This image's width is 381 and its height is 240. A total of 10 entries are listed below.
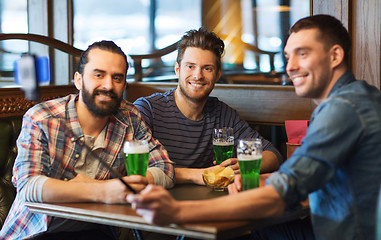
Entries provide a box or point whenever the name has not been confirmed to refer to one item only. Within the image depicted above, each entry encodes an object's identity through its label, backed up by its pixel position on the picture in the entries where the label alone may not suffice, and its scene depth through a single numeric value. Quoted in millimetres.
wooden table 1453
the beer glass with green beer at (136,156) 1886
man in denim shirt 1463
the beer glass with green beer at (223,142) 2285
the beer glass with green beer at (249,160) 1855
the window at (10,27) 5270
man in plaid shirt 1929
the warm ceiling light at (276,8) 4290
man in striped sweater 2643
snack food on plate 1975
